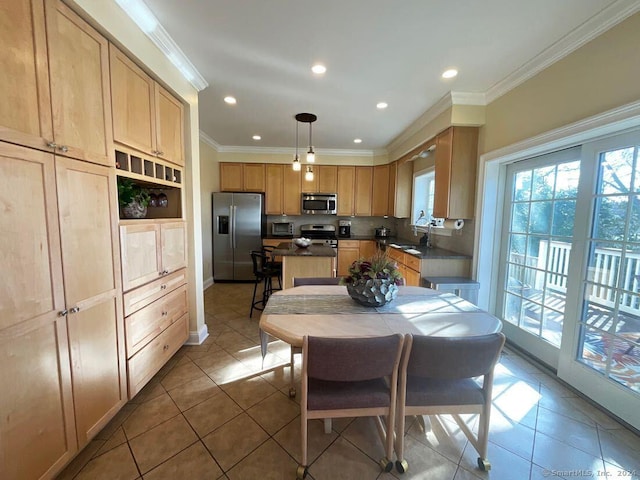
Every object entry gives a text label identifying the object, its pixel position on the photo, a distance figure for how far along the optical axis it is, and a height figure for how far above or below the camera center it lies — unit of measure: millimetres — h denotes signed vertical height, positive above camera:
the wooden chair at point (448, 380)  1210 -832
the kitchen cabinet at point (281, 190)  5180 +540
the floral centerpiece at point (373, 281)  1736 -423
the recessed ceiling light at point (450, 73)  2304 +1326
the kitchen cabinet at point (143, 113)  1625 +744
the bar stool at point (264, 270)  3316 -690
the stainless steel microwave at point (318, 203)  5219 +295
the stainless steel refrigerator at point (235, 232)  4746 -297
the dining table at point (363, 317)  1428 -605
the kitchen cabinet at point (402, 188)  4785 +577
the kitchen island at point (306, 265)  3262 -601
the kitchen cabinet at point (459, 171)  2898 +558
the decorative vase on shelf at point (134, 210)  1877 +32
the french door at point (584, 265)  1703 -336
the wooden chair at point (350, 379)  1172 -788
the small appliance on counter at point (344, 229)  5547 -230
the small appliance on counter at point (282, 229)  5395 -249
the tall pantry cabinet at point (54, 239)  1041 -123
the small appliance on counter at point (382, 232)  5430 -276
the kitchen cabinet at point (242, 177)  5102 +781
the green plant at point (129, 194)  1829 +147
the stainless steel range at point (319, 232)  5414 -292
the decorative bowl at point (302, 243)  3588 -352
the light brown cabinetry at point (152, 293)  1737 -604
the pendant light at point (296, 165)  3367 +675
